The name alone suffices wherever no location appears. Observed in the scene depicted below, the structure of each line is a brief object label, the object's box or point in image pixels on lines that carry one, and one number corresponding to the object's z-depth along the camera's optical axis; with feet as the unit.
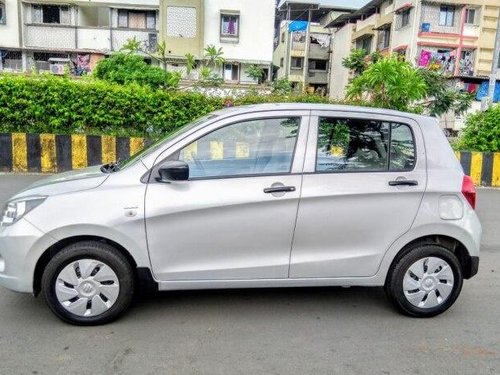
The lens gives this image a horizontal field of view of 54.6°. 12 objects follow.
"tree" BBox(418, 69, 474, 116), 50.19
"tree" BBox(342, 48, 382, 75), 91.02
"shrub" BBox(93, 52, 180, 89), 49.67
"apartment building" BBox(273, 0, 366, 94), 156.25
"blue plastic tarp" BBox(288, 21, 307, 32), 154.51
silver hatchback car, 11.38
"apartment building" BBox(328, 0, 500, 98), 105.50
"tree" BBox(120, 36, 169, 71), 88.28
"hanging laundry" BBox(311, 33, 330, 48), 162.20
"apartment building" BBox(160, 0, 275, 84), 91.09
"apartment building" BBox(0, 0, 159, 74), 90.53
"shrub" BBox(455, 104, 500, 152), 34.91
